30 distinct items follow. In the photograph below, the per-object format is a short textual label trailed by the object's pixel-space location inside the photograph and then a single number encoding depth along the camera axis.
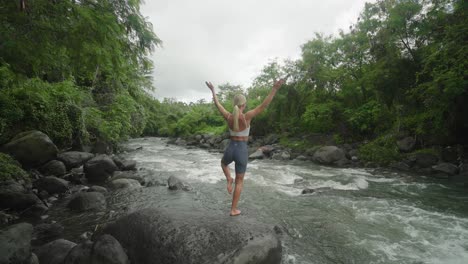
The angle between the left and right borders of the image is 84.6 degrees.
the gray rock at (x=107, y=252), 3.84
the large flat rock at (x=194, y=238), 3.78
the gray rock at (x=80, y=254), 3.91
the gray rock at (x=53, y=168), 10.04
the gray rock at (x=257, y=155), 18.88
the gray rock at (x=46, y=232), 5.40
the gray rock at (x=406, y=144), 14.38
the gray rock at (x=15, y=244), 3.98
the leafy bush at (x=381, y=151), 14.34
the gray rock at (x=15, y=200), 6.61
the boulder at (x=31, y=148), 9.27
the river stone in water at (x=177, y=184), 9.58
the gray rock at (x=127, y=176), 10.40
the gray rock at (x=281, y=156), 18.39
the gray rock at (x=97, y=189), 8.58
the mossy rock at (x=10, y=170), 7.52
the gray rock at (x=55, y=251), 4.21
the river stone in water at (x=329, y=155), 15.73
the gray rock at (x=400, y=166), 13.07
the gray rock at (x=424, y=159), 12.71
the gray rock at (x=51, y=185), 8.45
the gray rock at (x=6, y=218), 6.09
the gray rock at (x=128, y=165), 12.77
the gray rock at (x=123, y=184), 9.49
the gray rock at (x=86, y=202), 7.20
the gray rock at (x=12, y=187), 6.86
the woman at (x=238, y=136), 4.56
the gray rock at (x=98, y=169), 10.63
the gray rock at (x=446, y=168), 11.45
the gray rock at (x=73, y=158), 11.23
